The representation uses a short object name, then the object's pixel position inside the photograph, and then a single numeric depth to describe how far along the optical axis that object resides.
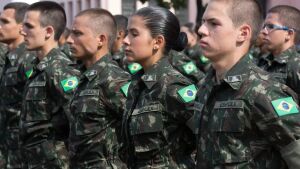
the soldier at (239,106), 5.46
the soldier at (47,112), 9.04
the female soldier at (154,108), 7.09
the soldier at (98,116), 8.02
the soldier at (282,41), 9.84
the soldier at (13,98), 10.90
